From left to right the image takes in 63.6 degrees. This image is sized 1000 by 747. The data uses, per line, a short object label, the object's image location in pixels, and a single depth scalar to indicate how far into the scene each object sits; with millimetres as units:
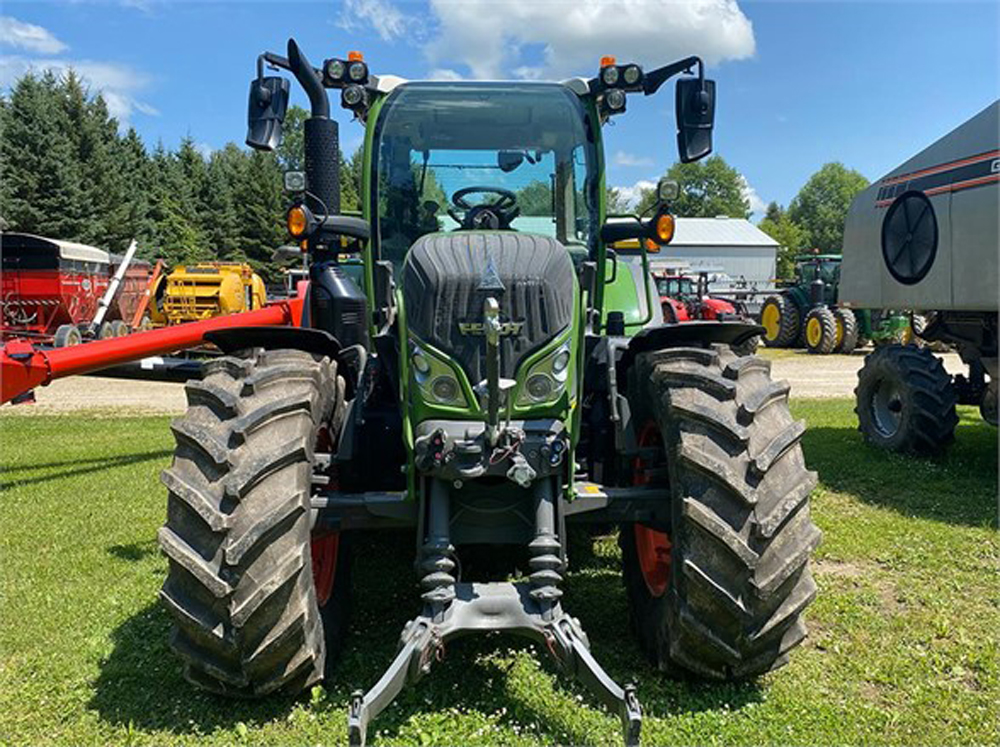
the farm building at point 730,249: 62062
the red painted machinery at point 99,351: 5633
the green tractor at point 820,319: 20922
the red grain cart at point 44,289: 16750
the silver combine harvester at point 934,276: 6961
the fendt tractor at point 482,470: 2885
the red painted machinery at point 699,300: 21969
